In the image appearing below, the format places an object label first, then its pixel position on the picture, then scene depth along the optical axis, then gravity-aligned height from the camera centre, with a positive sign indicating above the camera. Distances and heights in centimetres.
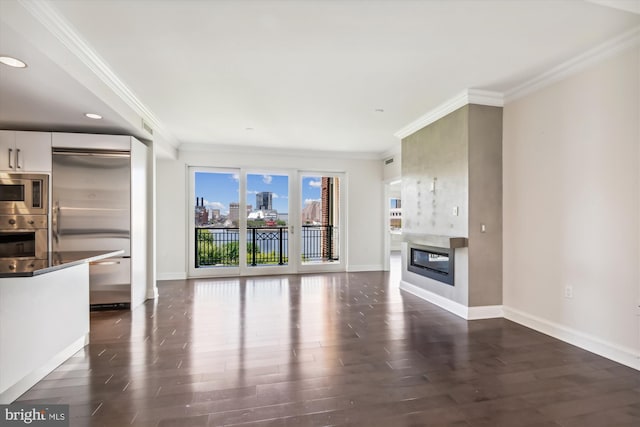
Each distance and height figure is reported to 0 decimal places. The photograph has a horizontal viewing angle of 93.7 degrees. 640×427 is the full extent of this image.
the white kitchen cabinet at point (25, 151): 364 +77
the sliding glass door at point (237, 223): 638 -23
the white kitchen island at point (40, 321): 200 -84
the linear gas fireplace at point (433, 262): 406 -75
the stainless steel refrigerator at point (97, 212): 387 +2
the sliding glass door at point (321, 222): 691 -22
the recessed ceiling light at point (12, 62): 216 +112
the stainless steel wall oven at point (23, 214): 362 -1
